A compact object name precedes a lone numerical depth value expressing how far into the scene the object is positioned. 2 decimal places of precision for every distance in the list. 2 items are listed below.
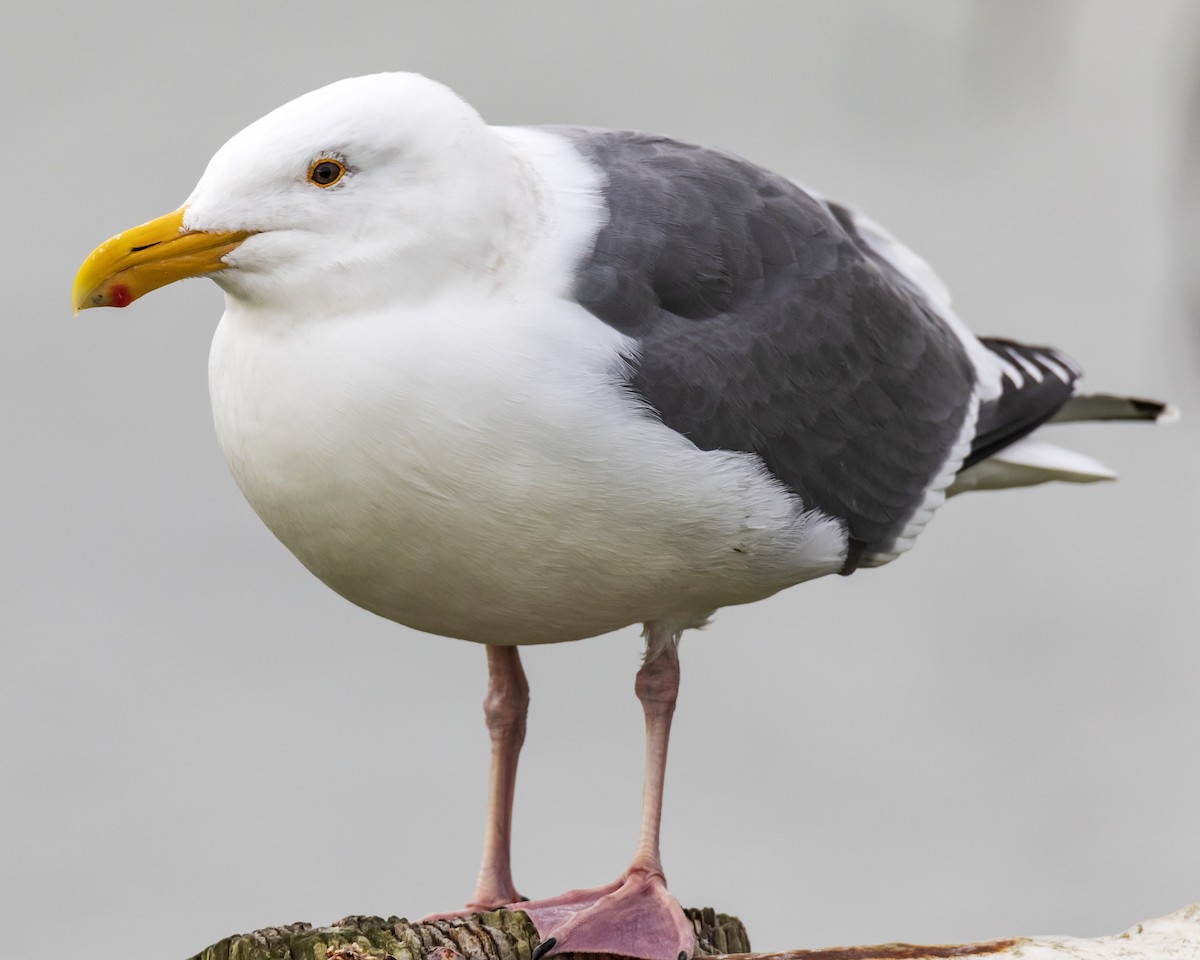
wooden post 6.56
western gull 6.60
